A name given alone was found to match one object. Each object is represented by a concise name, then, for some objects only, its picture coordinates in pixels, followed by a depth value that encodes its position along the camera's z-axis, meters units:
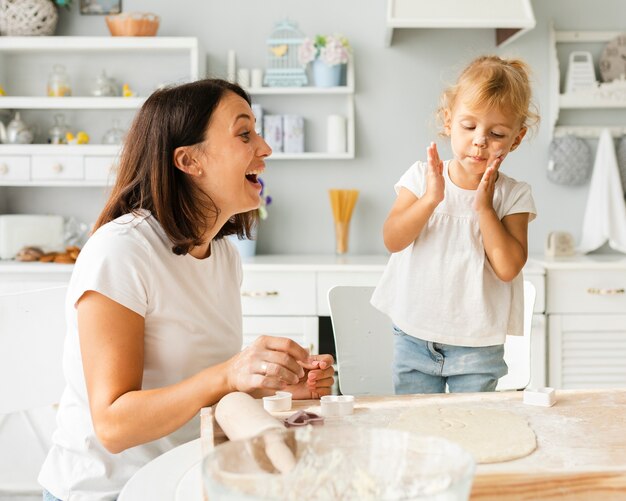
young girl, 1.79
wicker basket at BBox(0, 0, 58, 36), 3.43
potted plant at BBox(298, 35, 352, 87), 3.44
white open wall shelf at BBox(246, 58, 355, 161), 3.58
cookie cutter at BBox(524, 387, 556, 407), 1.17
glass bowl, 0.55
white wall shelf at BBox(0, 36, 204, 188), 3.41
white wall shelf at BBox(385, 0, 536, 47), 3.06
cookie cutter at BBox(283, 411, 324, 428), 1.00
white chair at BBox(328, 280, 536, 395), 2.03
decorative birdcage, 3.51
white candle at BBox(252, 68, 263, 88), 3.52
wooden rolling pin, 0.87
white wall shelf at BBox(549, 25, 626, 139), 3.46
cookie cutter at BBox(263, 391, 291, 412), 1.13
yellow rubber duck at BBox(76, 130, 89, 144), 3.52
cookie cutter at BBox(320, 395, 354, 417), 1.11
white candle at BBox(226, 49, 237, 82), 3.57
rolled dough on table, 0.91
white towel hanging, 3.46
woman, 1.13
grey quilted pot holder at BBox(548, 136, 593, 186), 3.48
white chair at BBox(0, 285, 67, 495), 1.67
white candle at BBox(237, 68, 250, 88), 3.54
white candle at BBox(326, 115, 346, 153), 3.51
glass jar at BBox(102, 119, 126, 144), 3.50
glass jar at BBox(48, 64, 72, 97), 3.47
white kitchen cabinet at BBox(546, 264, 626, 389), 3.02
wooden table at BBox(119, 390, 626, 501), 0.82
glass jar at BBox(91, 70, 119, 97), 3.47
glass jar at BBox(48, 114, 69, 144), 3.53
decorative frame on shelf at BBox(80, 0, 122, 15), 3.63
